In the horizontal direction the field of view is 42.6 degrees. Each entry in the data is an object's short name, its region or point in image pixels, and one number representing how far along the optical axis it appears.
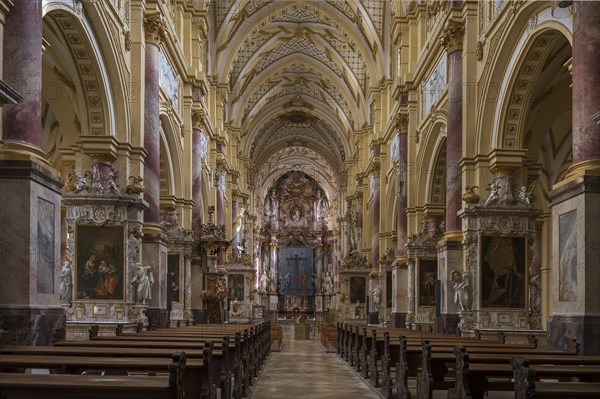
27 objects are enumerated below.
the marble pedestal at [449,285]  17.75
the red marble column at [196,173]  25.73
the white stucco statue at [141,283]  15.68
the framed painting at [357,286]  39.97
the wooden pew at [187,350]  8.44
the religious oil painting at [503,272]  15.70
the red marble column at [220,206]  33.70
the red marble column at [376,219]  34.06
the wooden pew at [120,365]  6.74
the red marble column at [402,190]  26.09
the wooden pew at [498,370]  7.03
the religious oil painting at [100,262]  14.71
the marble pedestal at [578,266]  9.79
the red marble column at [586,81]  10.36
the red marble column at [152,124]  18.00
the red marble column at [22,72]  9.74
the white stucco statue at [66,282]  14.48
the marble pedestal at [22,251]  9.07
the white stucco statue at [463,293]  16.12
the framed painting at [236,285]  39.81
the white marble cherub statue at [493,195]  15.94
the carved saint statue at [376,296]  31.64
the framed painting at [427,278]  22.77
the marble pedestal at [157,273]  17.97
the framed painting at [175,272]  23.41
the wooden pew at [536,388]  5.76
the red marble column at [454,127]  17.92
